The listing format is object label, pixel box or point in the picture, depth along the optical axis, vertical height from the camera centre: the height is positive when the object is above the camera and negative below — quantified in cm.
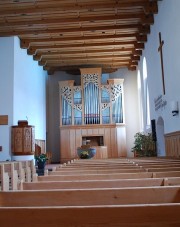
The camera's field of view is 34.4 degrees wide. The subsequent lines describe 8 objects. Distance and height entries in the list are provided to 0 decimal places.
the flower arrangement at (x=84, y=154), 827 -24
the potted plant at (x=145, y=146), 969 -6
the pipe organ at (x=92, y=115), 1291 +138
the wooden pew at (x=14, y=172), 357 -37
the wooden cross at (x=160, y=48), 799 +268
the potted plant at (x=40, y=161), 885 -44
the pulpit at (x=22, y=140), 900 +22
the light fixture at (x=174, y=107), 680 +84
